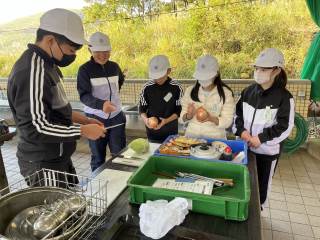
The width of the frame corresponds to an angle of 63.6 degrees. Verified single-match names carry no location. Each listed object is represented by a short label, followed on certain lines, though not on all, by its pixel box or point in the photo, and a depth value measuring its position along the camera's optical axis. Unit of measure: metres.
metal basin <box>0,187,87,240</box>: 0.76
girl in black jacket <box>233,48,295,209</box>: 1.55
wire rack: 0.68
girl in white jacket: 1.65
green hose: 2.86
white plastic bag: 0.82
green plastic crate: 0.88
